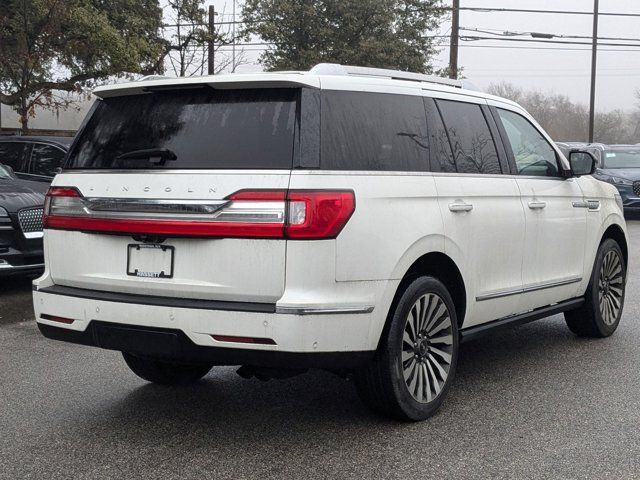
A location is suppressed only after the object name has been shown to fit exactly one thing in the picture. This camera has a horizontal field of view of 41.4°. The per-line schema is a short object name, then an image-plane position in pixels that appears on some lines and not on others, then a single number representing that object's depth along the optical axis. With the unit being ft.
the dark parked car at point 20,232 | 28.40
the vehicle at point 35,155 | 38.70
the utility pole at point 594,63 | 131.54
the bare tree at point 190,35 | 74.13
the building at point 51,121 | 72.69
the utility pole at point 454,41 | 104.58
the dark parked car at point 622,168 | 67.77
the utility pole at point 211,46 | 76.41
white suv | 12.80
